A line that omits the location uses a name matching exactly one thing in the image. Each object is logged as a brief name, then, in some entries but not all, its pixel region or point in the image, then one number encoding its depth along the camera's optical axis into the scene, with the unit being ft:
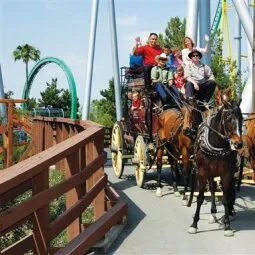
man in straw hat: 31.76
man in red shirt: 35.29
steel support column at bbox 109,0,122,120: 81.10
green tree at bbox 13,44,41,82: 239.71
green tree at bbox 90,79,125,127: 157.62
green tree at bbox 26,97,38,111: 194.59
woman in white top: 26.91
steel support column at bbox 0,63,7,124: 63.89
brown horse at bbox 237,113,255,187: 25.43
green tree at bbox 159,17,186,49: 118.09
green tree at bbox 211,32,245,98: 82.89
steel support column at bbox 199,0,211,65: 44.14
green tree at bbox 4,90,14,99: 216.66
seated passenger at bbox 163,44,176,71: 34.99
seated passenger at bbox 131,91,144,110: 36.20
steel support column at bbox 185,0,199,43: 40.27
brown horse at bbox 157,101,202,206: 27.63
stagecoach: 33.19
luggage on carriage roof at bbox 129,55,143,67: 35.88
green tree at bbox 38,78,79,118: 218.79
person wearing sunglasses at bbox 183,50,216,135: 26.37
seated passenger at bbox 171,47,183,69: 33.08
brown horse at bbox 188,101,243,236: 19.93
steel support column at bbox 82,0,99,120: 84.02
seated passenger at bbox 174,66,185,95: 32.42
